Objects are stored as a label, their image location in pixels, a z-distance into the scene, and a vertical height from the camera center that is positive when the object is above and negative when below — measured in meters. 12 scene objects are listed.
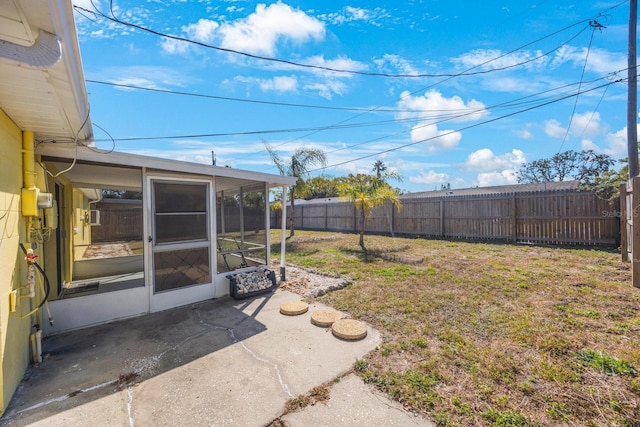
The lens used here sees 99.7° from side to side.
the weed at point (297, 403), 1.92 -1.38
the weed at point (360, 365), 2.37 -1.36
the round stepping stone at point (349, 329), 2.92 -1.31
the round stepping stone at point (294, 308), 3.66 -1.31
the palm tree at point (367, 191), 8.90 +0.70
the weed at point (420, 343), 2.71 -1.34
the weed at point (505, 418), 1.71 -1.35
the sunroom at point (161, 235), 3.43 -0.33
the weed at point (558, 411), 1.76 -1.34
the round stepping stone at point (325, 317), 3.31 -1.33
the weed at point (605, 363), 2.17 -1.30
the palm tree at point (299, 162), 12.09 +2.31
